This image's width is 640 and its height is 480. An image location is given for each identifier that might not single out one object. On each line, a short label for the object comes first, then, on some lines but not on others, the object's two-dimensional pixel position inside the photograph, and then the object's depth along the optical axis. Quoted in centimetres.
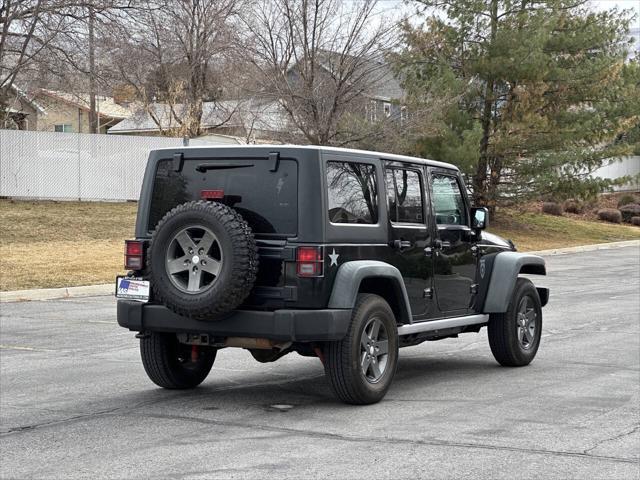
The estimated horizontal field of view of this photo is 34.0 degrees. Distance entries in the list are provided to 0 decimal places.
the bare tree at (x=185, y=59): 3891
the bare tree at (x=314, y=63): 3006
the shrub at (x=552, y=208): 4594
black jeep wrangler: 771
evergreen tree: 3581
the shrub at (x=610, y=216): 4728
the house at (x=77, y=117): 6475
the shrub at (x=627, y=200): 5391
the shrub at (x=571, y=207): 4806
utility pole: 2935
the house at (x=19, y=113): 3916
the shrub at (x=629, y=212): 4881
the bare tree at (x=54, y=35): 2903
